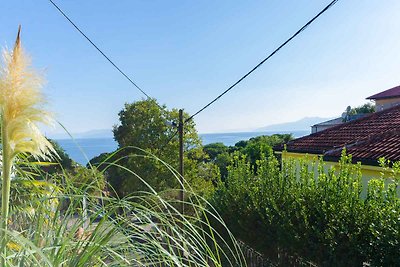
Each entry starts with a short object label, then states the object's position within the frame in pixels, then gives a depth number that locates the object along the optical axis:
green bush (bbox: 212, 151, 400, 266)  2.87
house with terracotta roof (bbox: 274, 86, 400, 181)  5.66
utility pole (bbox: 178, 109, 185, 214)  7.63
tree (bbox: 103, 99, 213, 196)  15.40
